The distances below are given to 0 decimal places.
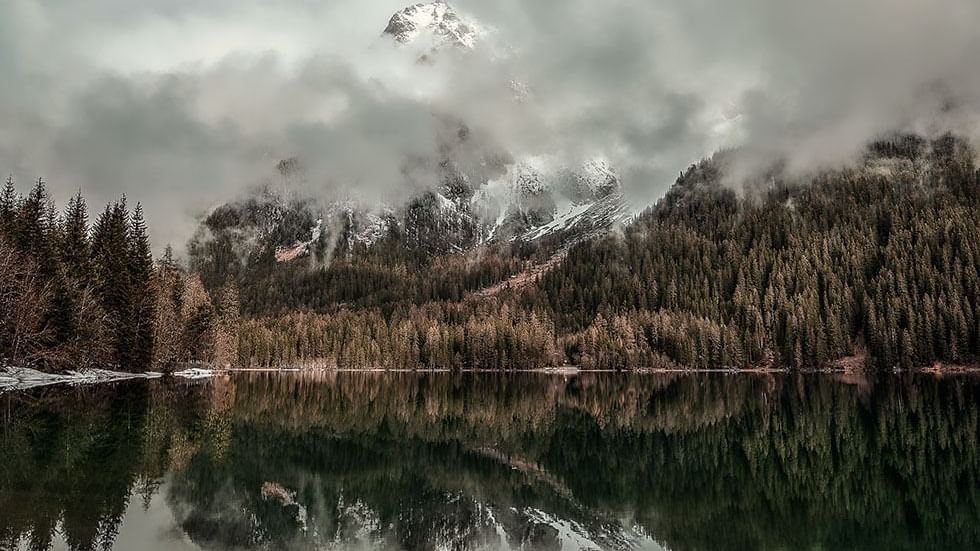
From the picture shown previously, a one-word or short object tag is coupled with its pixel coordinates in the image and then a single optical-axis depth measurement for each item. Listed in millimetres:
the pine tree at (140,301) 85750
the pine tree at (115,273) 81750
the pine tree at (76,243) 75188
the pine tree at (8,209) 67312
